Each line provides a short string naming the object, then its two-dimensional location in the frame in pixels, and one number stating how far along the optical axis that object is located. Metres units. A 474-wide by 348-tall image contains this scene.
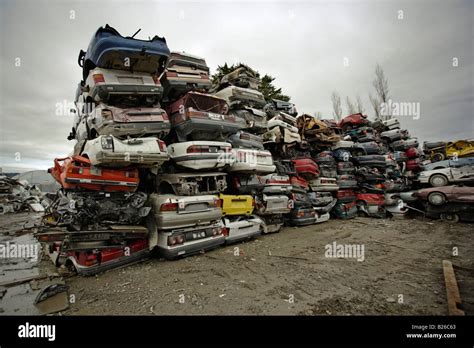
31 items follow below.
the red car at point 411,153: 12.00
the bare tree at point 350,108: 25.09
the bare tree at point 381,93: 22.64
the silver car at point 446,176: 8.39
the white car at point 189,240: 3.83
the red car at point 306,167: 7.10
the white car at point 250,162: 5.16
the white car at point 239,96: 5.76
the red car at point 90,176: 3.32
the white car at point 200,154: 4.33
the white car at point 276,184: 5.91
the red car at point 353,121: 10.44
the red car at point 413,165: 12.09
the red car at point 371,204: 8.59
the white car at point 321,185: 7.51
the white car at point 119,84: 3.73
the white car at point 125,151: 3.38
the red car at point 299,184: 6.86
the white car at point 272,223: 5.84
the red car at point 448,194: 6.70
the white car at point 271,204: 5.70
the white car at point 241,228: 4.81
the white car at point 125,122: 3.75
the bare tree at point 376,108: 22.79
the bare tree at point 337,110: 25.37
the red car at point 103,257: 3.30
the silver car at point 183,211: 3.83
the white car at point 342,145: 8.86
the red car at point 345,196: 8.26
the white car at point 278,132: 6.83
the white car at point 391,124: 12.00
